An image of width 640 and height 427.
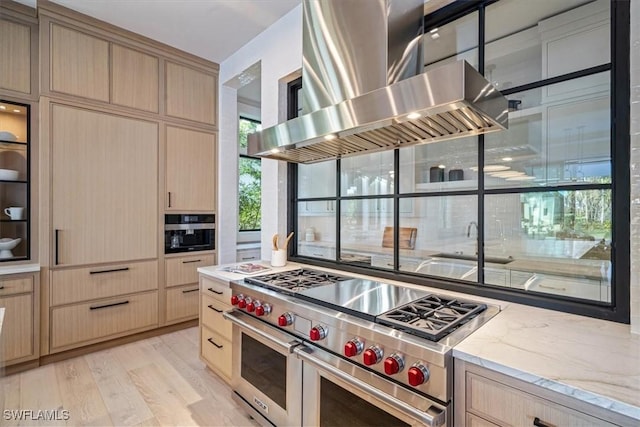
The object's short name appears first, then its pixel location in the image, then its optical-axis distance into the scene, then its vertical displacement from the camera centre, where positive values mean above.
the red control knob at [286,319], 1.51 -0.53
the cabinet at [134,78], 2.84 +1.29
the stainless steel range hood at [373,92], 1.06 +0.46
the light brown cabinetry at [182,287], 3.15 -0.78
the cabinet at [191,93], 3.19 +1.30
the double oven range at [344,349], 1.02 -0.56
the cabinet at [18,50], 2.43 +1.31
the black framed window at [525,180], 1.31 +0.18
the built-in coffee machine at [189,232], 3.19 -0.21
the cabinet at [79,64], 2.53 +1.28
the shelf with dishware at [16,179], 2.51 +0.27
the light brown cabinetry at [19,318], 2.29 -0.82
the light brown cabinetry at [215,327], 2.03 -0.80
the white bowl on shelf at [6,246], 2.44 -0.27
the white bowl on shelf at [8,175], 2.44 +0.30
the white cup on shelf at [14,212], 2.48 +0.00
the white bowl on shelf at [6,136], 2.47 +0.62
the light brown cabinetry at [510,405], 0.78 -0.53
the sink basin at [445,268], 1.80 -0.34
